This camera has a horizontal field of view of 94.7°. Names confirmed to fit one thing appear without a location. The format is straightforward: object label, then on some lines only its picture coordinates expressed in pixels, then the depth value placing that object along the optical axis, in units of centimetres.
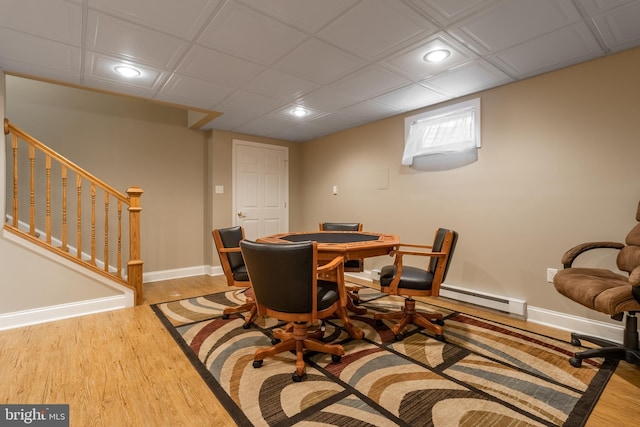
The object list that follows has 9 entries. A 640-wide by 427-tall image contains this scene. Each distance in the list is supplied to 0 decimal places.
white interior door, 483
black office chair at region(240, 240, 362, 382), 168
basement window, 314
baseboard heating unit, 278
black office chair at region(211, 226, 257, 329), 254
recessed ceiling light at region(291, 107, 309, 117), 366
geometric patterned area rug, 150
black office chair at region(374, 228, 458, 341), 228
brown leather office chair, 167
